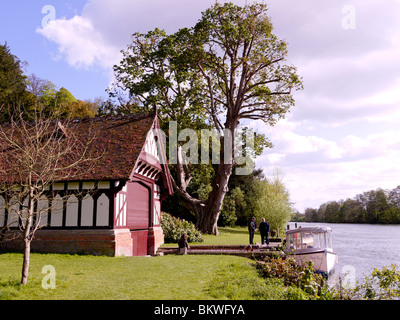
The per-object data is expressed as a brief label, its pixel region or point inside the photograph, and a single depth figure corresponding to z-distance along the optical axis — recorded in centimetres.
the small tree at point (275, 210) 3591
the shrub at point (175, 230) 2477
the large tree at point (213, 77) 2830
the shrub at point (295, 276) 924
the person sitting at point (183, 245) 1754
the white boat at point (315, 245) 1580
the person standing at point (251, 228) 2186
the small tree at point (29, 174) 887
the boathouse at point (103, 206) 1540
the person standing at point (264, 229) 2118
